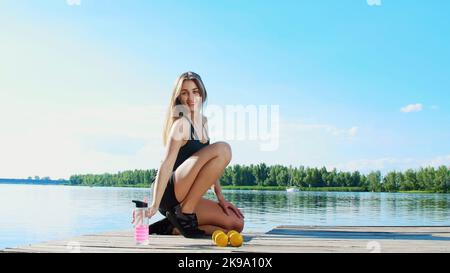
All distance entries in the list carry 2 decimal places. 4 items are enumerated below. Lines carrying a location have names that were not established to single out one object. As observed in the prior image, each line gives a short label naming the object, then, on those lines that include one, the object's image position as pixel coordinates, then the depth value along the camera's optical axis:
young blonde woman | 4.08
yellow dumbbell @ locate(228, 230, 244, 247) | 3.63
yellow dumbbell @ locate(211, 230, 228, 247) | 3.70
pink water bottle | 3.64
